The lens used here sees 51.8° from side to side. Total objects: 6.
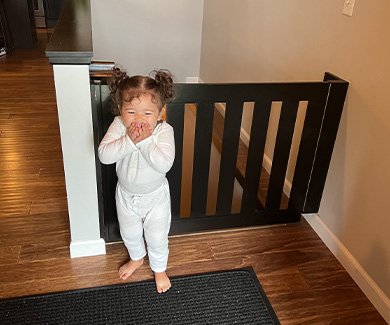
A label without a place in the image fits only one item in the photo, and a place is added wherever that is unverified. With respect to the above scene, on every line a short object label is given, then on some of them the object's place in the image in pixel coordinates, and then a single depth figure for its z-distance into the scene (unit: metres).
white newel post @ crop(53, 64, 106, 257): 1.47
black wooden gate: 1.69
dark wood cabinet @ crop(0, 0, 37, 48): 5.00
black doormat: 1.56
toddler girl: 1.39
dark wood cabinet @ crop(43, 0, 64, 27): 6.13
